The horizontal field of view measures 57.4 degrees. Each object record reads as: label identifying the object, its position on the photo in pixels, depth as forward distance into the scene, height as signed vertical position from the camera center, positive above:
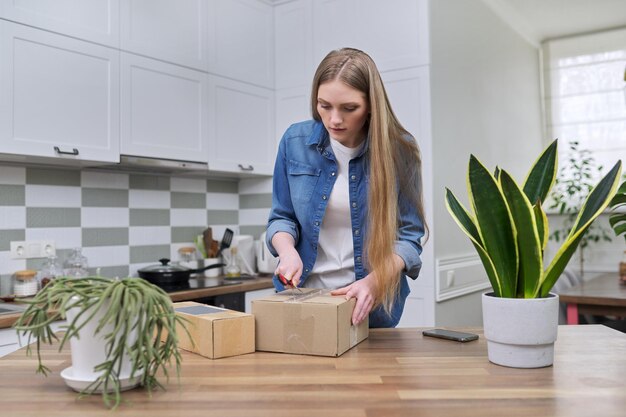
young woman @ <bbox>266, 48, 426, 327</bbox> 1.45 +0.08
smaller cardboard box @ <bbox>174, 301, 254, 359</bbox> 1.17 -0.22
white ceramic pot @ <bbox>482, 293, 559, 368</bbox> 1.08 -0.21
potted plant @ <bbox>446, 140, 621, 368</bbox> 1.06 -0.07
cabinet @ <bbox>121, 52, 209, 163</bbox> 2.79 +0.61
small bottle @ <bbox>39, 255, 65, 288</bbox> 2.69 -0.20
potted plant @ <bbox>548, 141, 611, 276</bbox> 4.61 +0.25
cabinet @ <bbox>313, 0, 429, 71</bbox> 3.09 +1.11
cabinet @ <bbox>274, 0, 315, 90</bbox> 3.55 +1.15
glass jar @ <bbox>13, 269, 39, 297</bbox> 2.55 -0.24
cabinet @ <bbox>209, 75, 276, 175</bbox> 3.27 +0.59
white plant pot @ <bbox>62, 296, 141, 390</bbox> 0.93 -0.21
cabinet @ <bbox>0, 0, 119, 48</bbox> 2.37 +0.94
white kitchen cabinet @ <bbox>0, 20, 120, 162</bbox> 2.34 +0.58
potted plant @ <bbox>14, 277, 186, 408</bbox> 0.90 -0.16
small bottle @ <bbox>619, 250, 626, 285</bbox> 3.61 -0.34
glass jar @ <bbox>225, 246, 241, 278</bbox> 3.39 -0.26
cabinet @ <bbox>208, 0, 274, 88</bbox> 3.29 +1.12
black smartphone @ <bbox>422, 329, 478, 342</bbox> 1.31 -0.26
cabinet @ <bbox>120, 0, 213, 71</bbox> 2.81 +1.03
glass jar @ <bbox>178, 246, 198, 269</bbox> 3.41 -0.18
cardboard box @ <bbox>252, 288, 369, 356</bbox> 1.19 -0.21
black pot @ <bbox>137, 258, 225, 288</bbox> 2.83 -0.24
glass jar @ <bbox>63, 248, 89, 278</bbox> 2.78 -0.17
